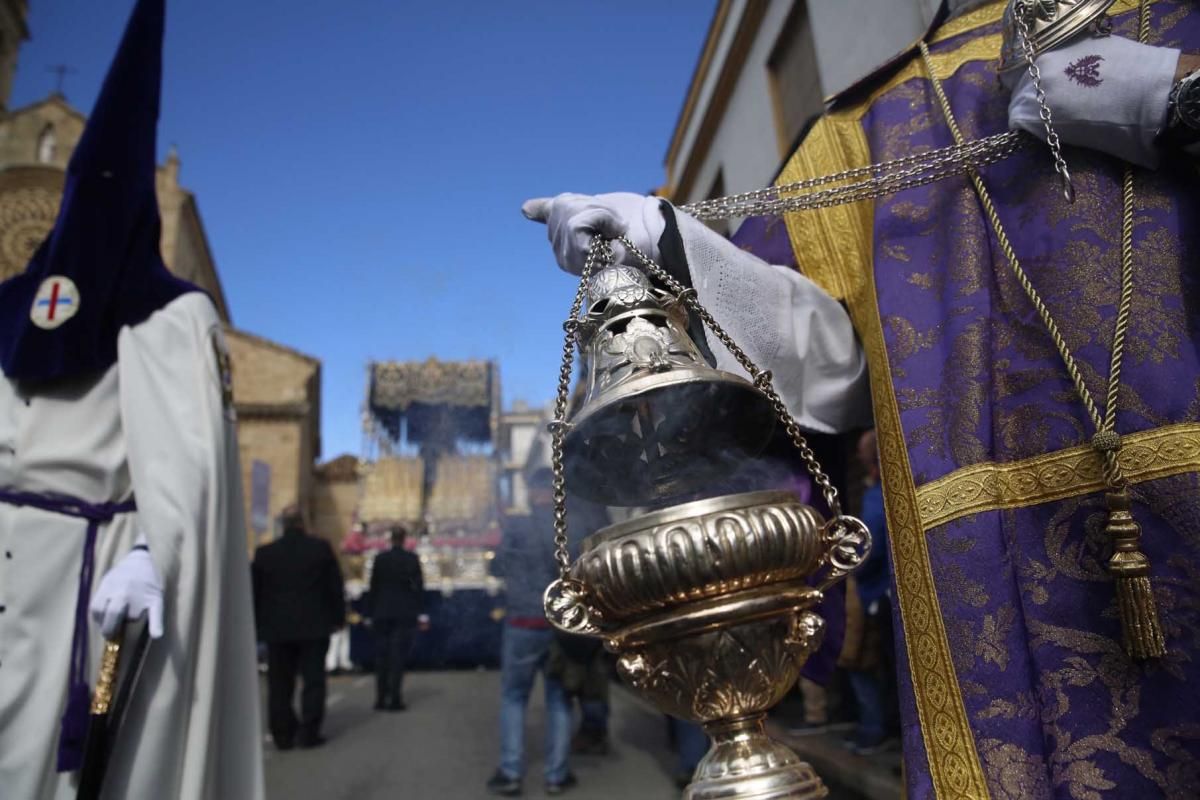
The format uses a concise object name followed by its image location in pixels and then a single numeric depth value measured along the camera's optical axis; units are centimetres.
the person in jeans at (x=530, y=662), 424
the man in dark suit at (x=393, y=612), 715
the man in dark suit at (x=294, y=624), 572
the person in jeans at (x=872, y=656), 375
